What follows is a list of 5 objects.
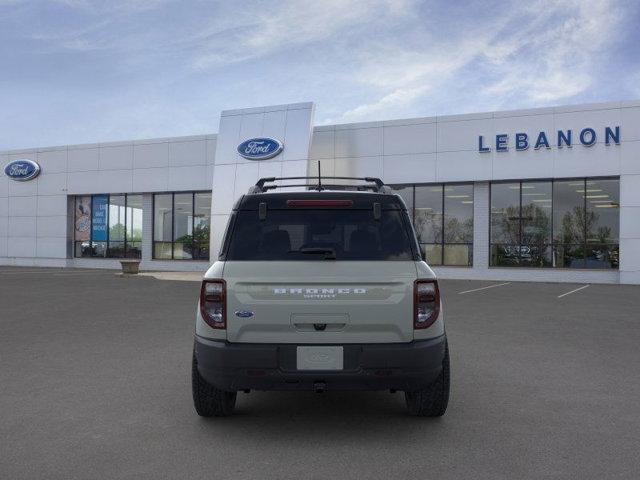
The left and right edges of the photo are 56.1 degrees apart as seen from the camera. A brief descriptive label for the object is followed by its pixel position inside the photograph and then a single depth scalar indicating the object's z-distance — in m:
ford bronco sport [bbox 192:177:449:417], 4.30
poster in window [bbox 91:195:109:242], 32.72
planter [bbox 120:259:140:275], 25.83
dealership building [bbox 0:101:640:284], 23.11
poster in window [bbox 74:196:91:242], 33.19
